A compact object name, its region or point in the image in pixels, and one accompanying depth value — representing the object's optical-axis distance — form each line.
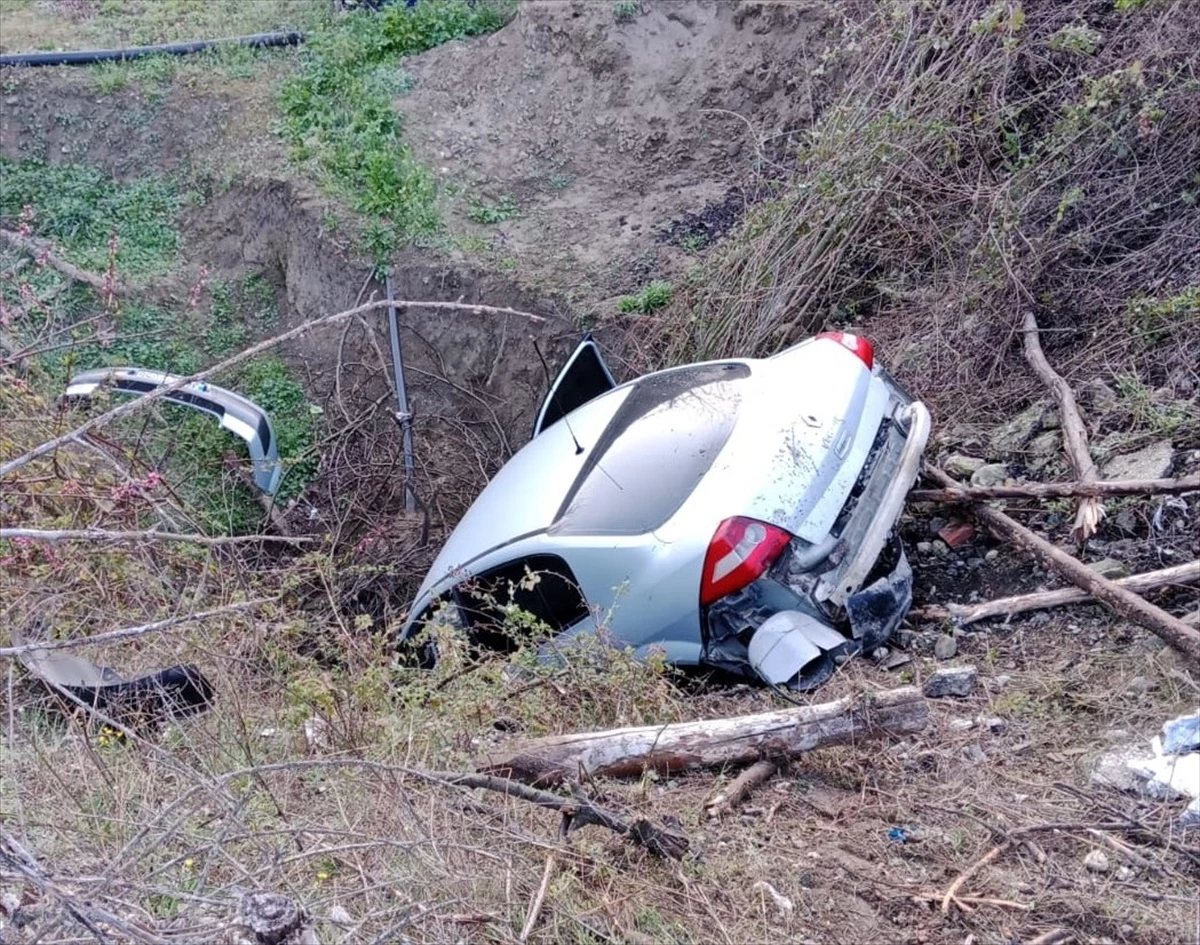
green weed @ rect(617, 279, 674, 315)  7.52
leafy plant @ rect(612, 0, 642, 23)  9.00
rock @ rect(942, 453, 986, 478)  5.28
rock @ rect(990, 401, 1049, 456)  5.32
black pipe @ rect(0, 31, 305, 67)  10.08
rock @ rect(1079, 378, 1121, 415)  5.21
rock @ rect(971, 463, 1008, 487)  5.13
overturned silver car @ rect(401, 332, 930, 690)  4.29
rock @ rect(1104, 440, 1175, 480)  4.72
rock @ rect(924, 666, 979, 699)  4.09
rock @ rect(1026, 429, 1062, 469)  5.15
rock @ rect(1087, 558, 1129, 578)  4.37
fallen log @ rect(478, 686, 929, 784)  3.61
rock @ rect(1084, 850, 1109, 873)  3.10
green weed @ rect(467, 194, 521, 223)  8.61
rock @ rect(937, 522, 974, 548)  5.00
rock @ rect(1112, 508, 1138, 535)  4.57
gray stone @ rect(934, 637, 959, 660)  4.41
